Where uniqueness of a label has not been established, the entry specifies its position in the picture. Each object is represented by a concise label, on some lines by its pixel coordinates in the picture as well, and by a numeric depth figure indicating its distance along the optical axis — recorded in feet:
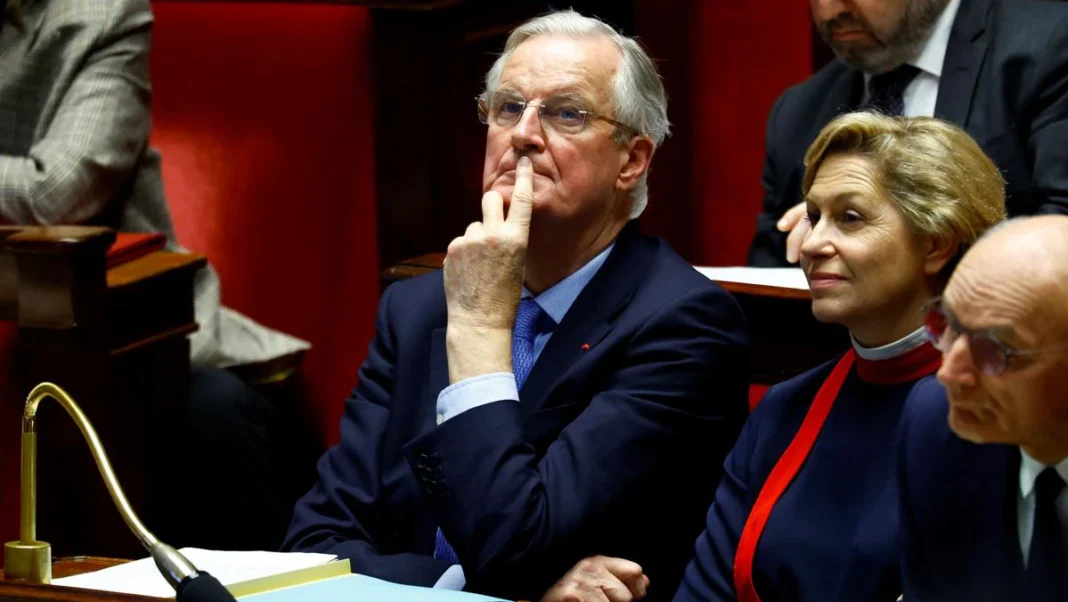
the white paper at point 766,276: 27.61
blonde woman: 25.71
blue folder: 25.06
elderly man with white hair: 26.15
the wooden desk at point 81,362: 27.91
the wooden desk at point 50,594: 24.61
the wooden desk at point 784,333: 27.42
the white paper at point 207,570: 25.33
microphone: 25.09
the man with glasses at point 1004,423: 24.24
